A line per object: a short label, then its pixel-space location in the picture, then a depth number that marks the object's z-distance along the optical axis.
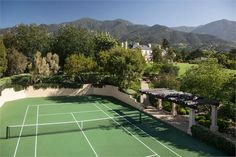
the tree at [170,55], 52.78
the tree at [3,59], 28.92
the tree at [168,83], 21.22
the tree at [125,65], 22.05
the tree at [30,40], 36.62
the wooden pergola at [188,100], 13.25
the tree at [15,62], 31.27
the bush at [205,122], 14.32
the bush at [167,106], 18.31
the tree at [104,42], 32.22
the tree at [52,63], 27.13
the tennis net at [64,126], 13.59
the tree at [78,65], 25.54
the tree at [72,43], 31.88
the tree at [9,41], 36.76
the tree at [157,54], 49.44
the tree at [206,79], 14.32
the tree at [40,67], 25.48
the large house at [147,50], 61.95
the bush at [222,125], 13.53
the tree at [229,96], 12.21
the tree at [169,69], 31.72
